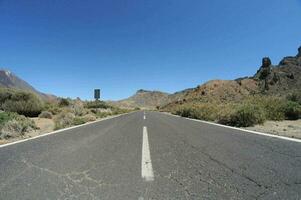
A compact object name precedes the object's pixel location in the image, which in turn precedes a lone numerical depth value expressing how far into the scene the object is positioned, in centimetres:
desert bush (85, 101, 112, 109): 5358
